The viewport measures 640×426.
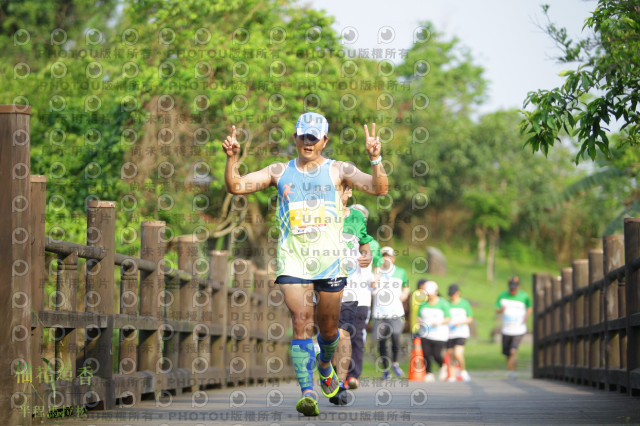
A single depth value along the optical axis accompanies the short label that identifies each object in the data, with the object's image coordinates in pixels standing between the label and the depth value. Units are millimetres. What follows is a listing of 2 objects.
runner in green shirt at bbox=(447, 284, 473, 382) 19078
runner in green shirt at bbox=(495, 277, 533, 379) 20750
